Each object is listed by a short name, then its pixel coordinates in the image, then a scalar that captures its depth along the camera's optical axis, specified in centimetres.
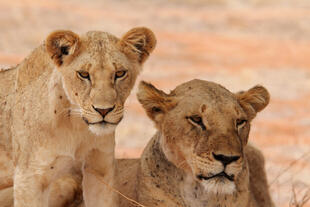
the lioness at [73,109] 957
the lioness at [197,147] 943
